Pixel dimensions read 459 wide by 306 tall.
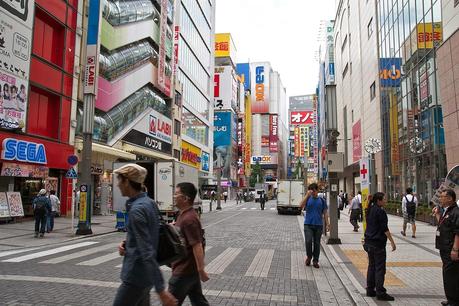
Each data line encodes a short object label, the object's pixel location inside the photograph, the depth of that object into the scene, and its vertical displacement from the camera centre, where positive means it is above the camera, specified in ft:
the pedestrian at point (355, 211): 61.05 -1.65
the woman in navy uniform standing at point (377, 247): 22.30 -2.43
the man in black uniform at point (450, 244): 19.17 -1.95
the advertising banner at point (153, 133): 114.44 +18.26
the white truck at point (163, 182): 66.64 +2.33
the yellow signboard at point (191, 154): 167.86 +17.63
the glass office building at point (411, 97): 72.95 +20.52
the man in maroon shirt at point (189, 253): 13.96 -1.74
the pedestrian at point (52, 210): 53.67 -1.68
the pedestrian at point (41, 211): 49.67 -1.65
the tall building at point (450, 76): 61.00 +17.68
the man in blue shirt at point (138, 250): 11.32 -1.37
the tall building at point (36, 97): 62.54 +15.95
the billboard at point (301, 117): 525.34 +97.04
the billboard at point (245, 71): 455.63 +129.81
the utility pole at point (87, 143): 53.62 +6.73
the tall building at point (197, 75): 168.25 +51.79
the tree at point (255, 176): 359.50 +18.27
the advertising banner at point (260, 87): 514.23 +132.28
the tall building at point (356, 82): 127.95 +41.48
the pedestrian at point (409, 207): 51.01 -0.86
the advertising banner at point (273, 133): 519.19 +76.84
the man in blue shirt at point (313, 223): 32.94 -1.79
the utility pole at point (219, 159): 289.55 +26.24
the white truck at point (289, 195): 111.75 +0.89
